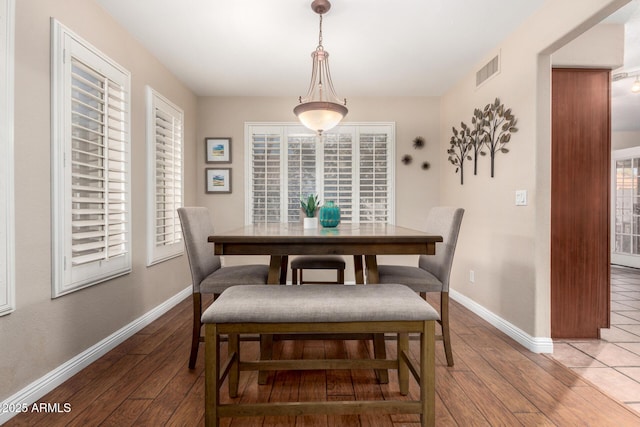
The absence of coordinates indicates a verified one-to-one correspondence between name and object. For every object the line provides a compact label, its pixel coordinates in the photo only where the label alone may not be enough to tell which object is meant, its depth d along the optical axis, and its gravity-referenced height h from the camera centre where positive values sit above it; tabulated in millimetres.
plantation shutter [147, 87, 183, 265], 2939 +329
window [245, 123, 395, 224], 4172 +562
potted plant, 2162 -23
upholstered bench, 1285 -455
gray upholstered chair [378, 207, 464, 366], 2094 -424
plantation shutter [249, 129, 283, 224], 4180 +461
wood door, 2482 +133
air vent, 2881 +1280
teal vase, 2227 -30
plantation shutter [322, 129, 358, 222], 4172 +499
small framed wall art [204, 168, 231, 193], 4180 +372
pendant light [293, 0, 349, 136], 2246 +696
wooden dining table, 1562 -159
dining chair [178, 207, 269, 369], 2045 -412
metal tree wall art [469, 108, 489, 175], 3078 +713
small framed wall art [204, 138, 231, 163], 4160 +760
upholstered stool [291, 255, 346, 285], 2895 -466
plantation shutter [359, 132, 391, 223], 4195 +463
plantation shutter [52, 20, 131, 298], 1880 +291
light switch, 2457 +99
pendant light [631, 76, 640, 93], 3348 +1256
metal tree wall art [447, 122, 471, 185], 3434 +692
